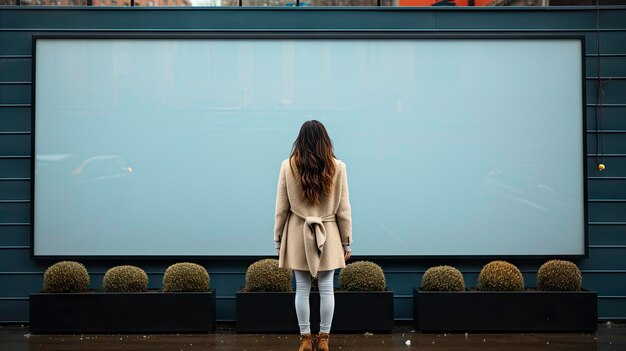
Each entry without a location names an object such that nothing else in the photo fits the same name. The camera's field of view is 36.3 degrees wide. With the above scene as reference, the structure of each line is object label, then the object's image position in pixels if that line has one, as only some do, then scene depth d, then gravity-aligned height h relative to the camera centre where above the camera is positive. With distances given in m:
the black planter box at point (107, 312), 9.63 -1.09
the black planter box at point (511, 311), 9.69 -1.07
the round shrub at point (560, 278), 9.71 -0.74
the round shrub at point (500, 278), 9.70 -0.74
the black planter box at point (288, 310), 9.61 -1.06
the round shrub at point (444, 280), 9.73 -0.77
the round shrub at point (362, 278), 9.67 -0.74
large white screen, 10.34 +0.71
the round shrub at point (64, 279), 9.62 -0.76
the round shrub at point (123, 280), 9.70 -0.78
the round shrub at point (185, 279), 9.68 -0.76
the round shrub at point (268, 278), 9.62 -0.74
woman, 7.61 -0.12
